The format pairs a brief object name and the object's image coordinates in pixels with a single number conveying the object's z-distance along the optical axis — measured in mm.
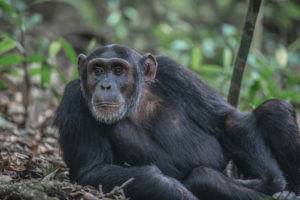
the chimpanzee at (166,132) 9680
